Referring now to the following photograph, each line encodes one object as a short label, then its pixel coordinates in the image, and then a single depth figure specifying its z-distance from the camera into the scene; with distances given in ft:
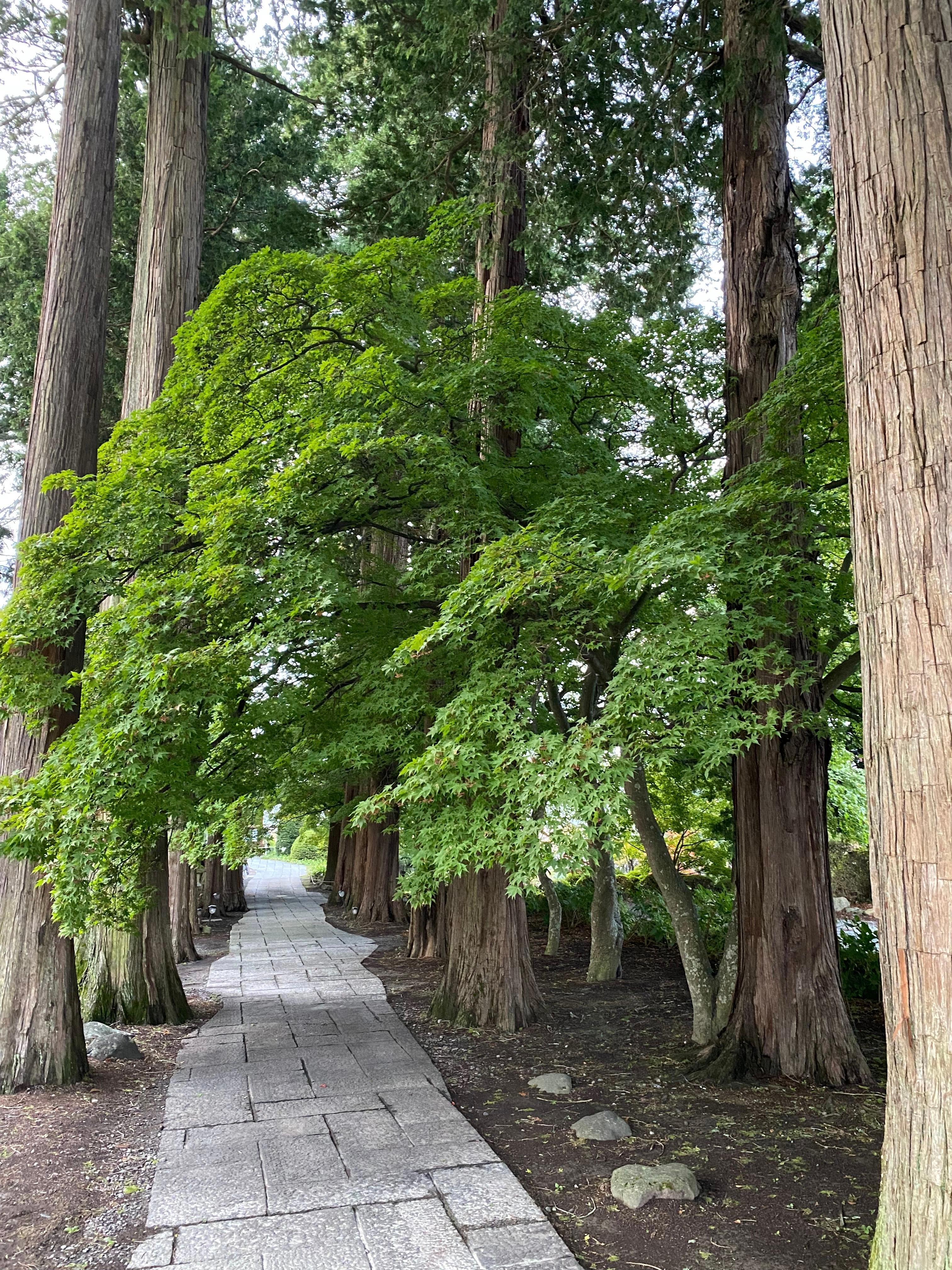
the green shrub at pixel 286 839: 149.59
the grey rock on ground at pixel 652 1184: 12.98
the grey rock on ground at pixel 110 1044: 21.12
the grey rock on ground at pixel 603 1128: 15.78
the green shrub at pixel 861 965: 26.66
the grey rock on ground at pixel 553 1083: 19.06
